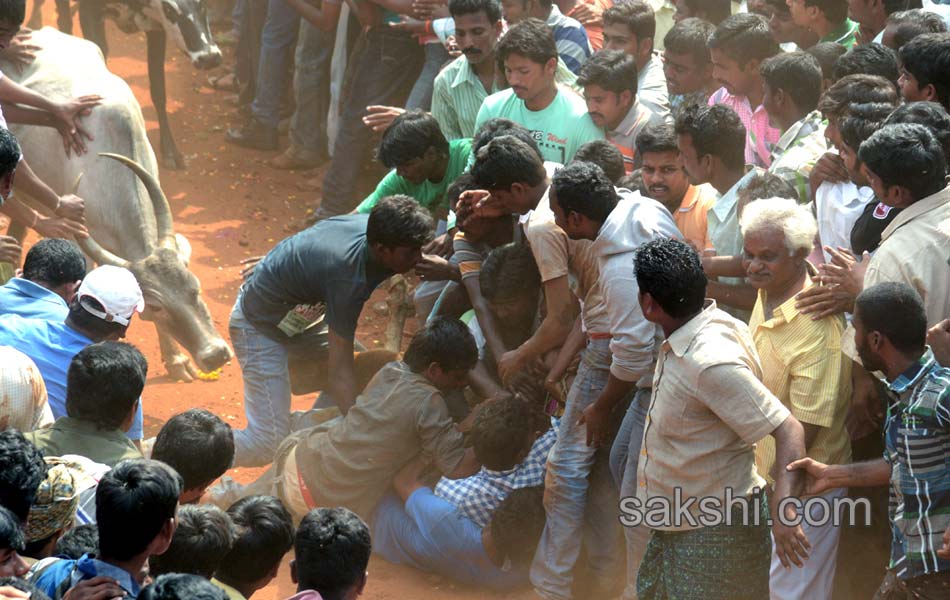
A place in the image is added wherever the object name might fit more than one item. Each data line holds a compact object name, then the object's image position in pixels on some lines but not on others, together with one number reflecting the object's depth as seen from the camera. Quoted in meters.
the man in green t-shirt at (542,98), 14.15
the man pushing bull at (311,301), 12.17
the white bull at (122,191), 17.02
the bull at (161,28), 23.69
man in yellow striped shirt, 9.87
